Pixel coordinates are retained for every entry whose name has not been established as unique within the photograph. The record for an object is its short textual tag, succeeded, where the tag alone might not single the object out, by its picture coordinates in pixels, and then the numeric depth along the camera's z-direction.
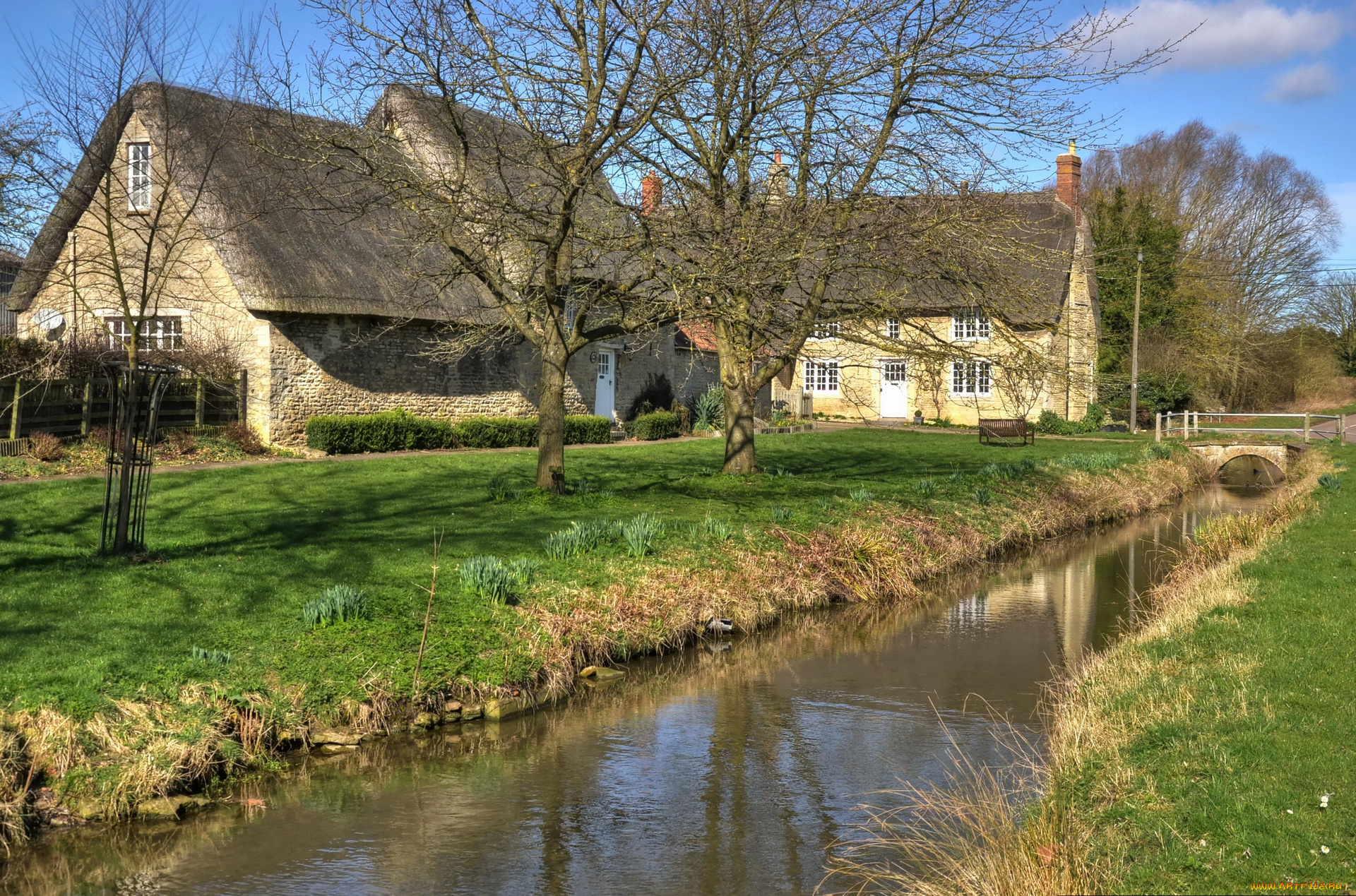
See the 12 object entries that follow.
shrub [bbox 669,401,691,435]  30.30
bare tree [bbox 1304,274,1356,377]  51.12
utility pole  33.28
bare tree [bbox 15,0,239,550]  16.05
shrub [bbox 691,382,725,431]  31.23
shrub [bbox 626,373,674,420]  30.44
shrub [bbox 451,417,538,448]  23.20
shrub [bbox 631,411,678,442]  28.34
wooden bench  28.39
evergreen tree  38.28
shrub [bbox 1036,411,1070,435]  34.22
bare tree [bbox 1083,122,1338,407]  41.59
